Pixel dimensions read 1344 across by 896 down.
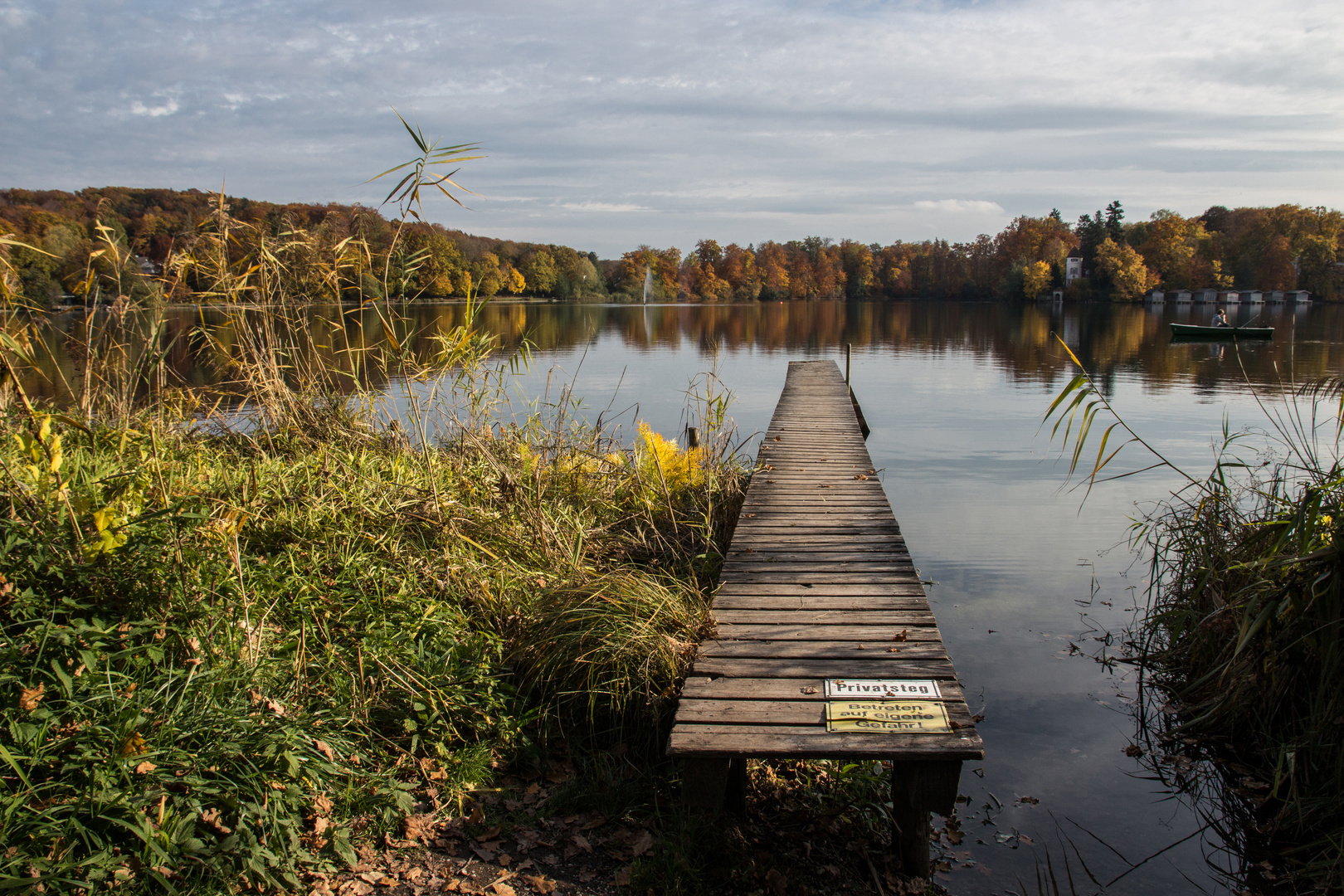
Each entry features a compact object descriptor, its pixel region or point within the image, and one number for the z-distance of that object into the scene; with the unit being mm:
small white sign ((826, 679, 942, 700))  3357
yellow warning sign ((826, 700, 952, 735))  3131
